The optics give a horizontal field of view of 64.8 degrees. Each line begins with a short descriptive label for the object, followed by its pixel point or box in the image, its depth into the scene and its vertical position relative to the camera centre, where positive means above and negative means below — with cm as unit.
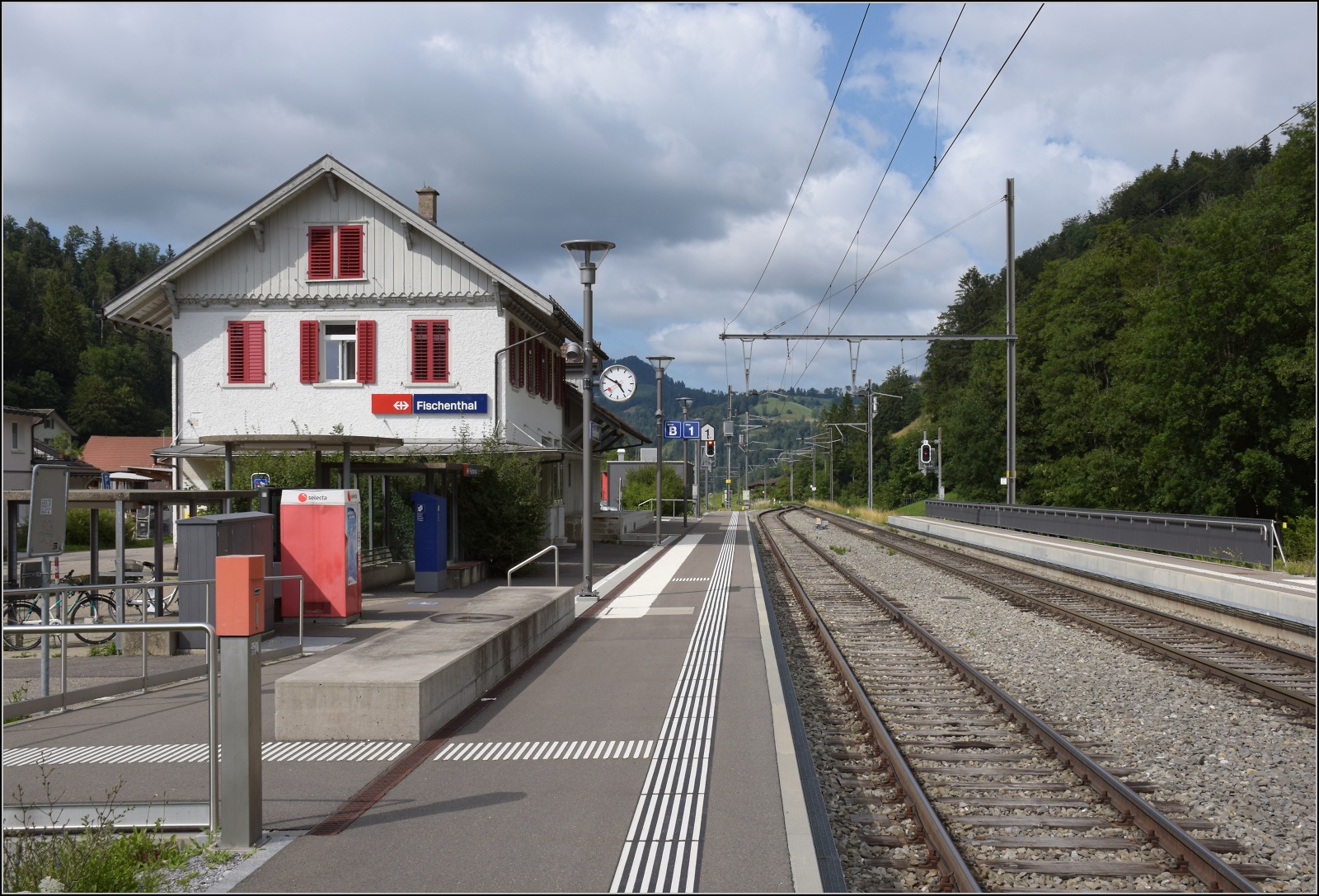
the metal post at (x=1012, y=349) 3259 +390
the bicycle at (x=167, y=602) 1579 -187
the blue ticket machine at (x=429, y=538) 1881 -110
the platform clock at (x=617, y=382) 2108 +194
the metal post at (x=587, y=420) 1656 +94
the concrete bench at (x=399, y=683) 758 -159
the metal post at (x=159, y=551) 1340 -98
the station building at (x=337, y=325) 2622 +397
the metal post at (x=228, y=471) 1592 +14
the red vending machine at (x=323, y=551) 1459 -102
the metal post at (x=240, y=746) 529 -136
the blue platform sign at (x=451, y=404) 2614 +187
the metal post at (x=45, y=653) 883 -148
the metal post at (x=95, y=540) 1364 -79
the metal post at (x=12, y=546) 1267 -82
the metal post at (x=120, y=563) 1245 -102
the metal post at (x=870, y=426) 5741 +281
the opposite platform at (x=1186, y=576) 1360 -175
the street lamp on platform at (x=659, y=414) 3303 +208
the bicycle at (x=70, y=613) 1382 -199
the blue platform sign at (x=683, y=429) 4328 +198
